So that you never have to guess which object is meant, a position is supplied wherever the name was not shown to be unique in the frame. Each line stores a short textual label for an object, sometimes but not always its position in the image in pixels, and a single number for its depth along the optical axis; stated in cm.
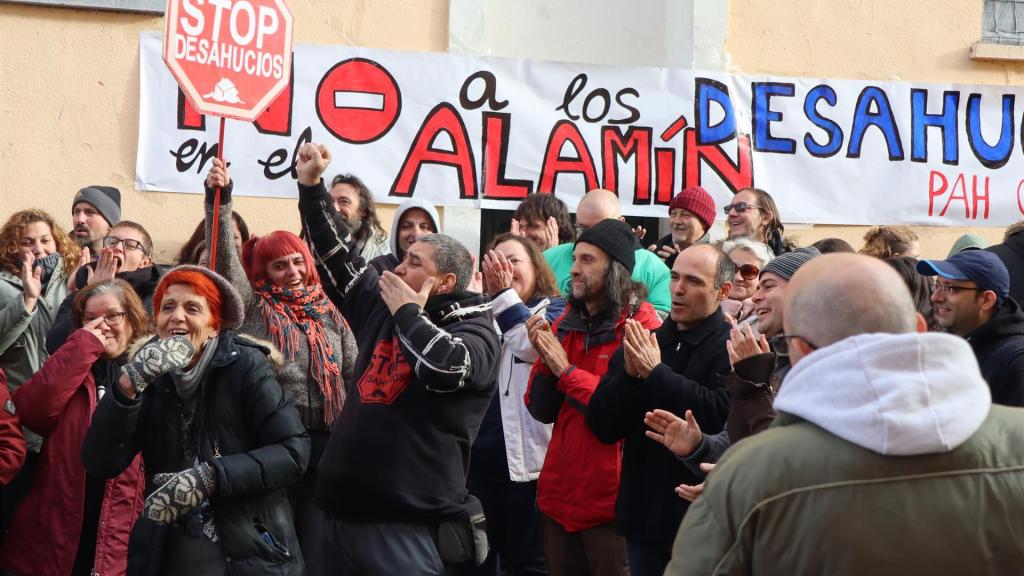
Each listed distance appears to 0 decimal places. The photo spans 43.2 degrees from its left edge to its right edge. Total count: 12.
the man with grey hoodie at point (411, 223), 661
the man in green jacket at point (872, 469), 232
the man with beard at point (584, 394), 505
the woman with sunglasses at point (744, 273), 559
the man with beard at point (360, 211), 712
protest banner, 820
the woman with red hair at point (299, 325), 550
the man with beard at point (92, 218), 743
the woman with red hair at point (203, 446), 418
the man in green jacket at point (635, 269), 651
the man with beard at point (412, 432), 458
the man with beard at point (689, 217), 729
